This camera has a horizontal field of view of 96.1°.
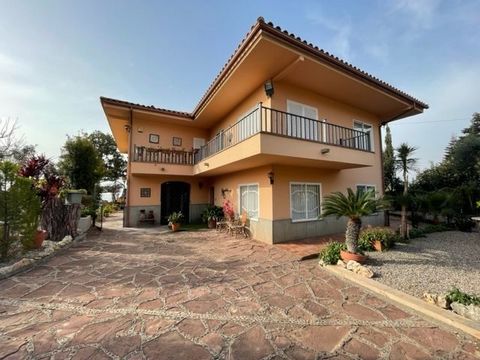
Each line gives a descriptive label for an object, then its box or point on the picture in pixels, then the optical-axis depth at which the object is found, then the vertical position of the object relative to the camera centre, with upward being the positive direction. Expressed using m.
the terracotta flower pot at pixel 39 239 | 7.01 -1.25
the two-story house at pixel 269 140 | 7.80 +2.89
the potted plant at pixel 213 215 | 12.66 -0.97
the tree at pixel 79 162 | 12.39 +2.25
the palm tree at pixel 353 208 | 6.05 -0.30
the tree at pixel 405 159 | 9.82 +1.74
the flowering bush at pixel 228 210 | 11.80 -0.63
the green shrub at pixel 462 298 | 3.57 -1.72
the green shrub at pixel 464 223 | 10.84 -1.36
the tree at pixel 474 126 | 22.56 +7.41
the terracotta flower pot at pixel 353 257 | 5.84 -1.63
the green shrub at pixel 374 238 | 7.34 -1.41
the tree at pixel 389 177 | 17.88 +1.71
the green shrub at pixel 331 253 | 6.22 -1.63
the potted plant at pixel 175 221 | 11.63 -1.18
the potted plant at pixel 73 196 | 9.28 +0.17
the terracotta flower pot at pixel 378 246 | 7.23 -1.63
